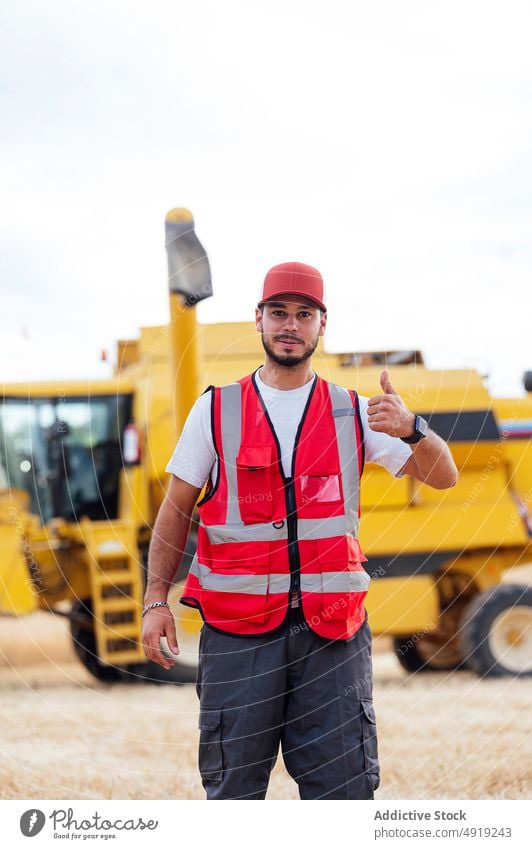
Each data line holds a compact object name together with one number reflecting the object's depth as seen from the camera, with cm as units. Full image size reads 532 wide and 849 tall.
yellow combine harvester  811
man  304
